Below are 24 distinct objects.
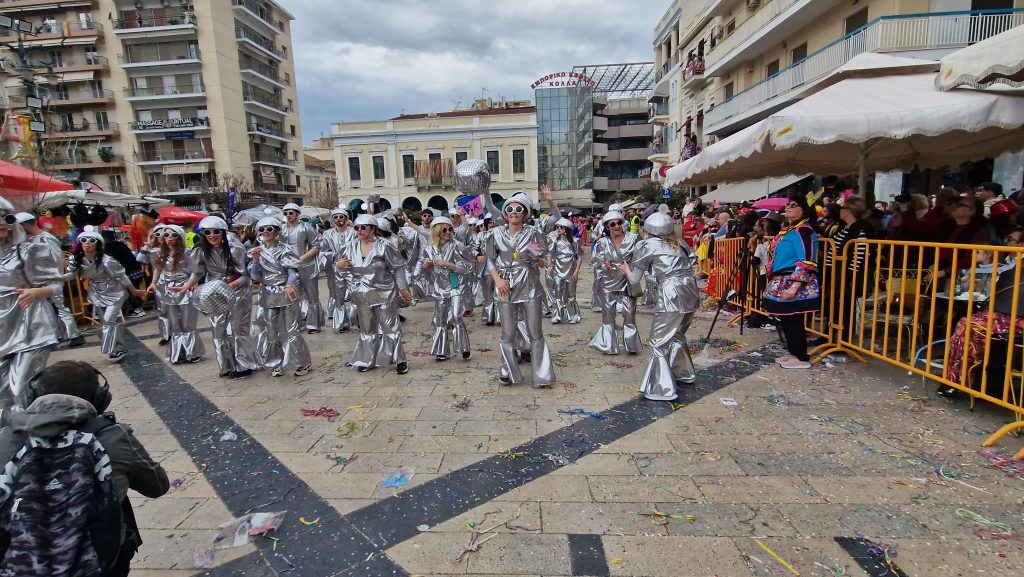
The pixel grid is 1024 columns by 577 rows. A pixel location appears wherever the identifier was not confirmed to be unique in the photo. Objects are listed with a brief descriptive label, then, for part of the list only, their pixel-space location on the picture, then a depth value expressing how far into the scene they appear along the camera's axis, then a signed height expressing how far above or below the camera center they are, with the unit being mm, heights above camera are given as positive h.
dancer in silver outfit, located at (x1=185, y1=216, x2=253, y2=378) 5746 -826
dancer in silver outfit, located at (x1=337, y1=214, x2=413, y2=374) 5504 -857
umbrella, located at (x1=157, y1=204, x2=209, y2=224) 10223 +164
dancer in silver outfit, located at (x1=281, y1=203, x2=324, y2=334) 7605 -810
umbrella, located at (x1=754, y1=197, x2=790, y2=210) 10100 -135
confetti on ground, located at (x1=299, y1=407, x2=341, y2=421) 4531 -1731
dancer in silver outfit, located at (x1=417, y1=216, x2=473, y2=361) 6301 -947
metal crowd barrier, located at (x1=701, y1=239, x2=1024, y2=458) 3781 -1089
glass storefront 47531 +6533
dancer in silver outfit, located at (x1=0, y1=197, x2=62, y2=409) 4016 -594
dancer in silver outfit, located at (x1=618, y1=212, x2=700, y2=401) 4676 -889
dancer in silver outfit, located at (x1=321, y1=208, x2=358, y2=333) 7798 -1018
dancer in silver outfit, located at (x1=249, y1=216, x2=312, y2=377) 5746 -906
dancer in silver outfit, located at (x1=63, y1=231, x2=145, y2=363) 6664 -749
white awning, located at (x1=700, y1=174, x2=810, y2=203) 13391 +242
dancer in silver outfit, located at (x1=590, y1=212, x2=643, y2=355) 6402 -1098
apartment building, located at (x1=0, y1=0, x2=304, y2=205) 38188 +10316
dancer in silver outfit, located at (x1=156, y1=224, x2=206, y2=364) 6039 -894
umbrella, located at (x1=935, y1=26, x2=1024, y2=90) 3609 +930
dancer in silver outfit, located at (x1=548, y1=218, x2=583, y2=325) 7637 -962
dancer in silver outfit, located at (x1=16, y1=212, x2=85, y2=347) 4266 -164
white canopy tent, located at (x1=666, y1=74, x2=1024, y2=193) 4457 +624
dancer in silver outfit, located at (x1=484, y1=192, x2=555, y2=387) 5074 -715
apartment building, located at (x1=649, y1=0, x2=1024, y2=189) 13752 +5215
